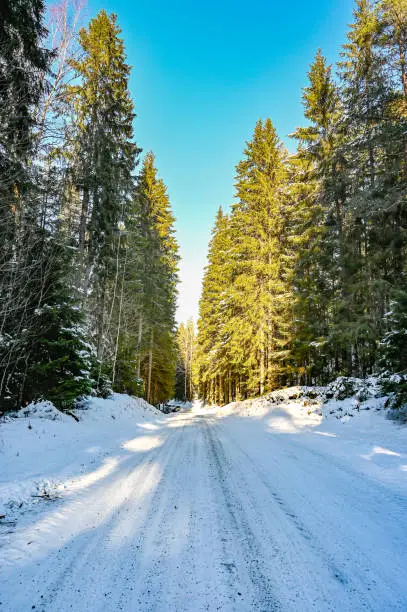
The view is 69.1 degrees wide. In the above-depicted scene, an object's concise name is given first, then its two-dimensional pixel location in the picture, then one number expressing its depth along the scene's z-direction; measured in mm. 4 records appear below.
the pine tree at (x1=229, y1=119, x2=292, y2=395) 16922
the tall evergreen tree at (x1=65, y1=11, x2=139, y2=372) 12984
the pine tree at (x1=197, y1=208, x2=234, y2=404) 23188
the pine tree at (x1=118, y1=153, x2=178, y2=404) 18859
